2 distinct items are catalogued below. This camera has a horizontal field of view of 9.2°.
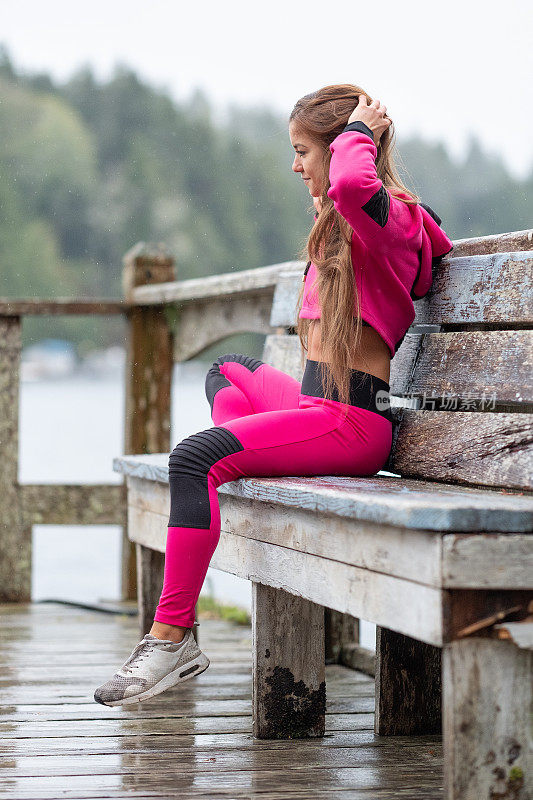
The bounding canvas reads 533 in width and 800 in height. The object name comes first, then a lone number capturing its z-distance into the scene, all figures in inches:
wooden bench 253.8
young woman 278.6
